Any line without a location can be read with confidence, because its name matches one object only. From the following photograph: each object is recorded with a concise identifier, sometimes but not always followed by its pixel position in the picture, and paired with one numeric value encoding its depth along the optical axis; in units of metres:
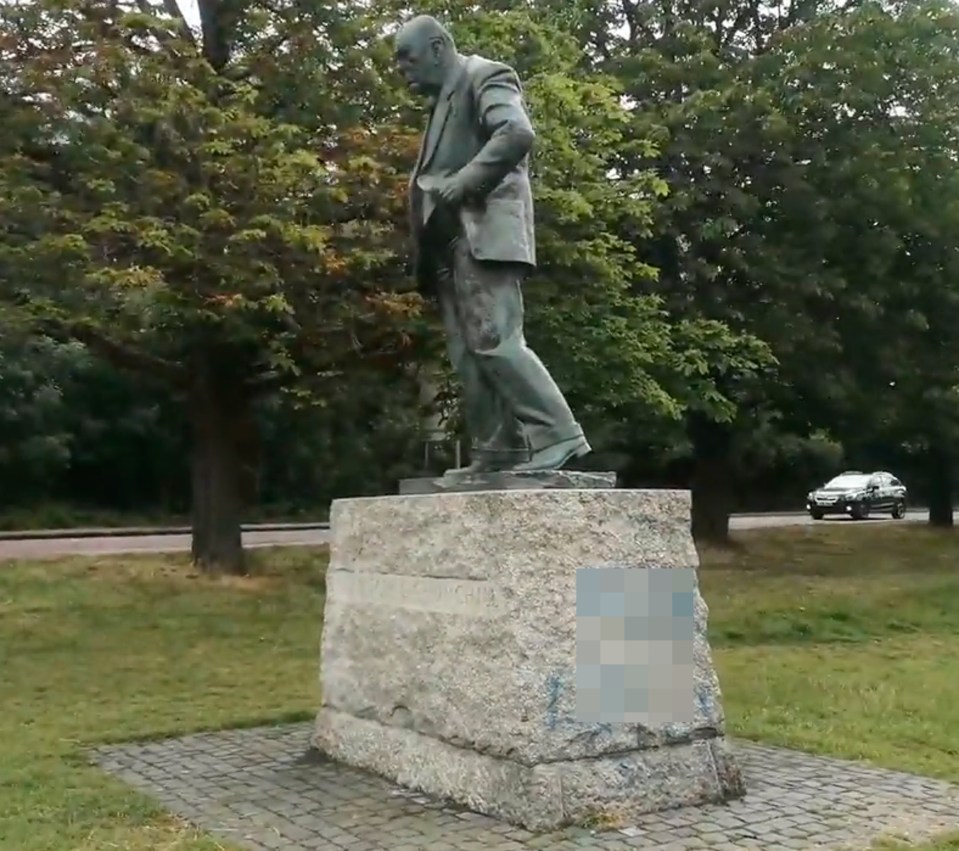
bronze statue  6.44
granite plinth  5.84
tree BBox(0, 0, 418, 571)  13.09
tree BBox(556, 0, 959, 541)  19.08
